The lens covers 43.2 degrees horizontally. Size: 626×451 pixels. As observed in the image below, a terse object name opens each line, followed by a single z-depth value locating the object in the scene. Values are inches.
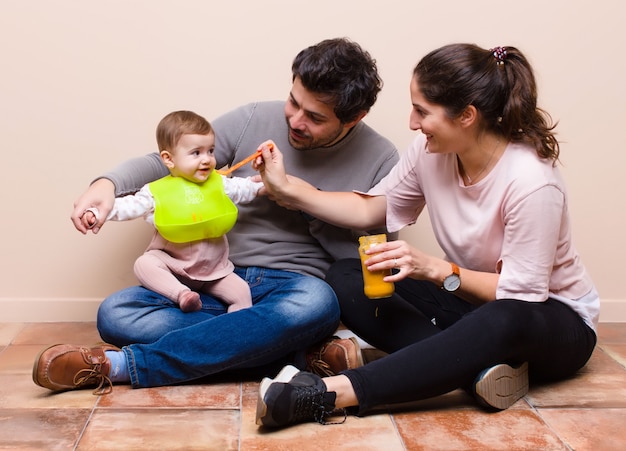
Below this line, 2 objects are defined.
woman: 74.0
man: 82.8
